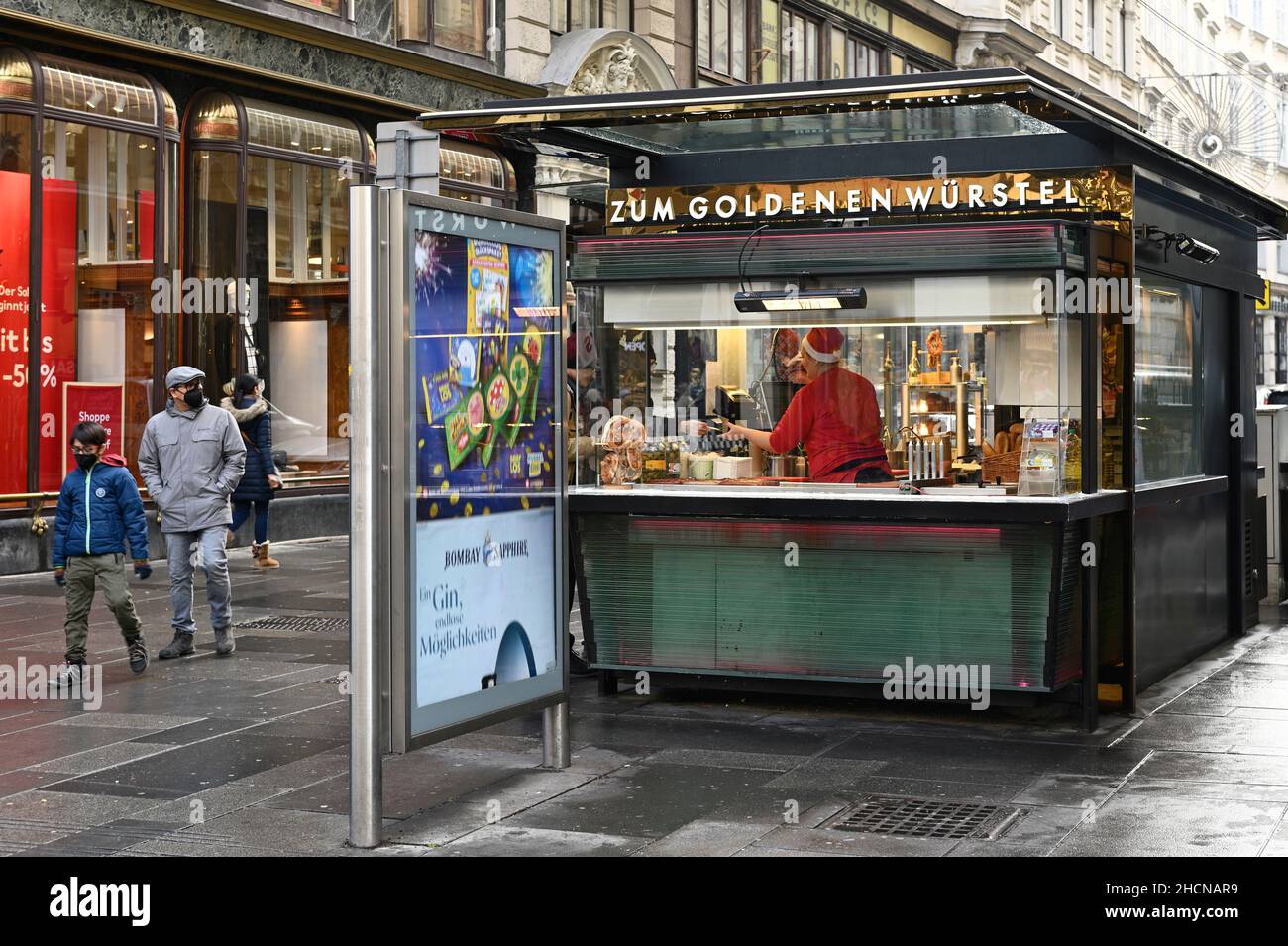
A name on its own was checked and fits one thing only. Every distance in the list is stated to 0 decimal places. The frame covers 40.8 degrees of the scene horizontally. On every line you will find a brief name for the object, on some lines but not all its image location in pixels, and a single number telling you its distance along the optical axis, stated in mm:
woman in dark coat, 15969
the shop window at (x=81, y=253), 15594
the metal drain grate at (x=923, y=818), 6672
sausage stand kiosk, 8906
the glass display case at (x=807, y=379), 9109
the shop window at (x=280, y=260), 17844
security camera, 10453
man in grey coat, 11328
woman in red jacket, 9805
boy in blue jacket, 10211
